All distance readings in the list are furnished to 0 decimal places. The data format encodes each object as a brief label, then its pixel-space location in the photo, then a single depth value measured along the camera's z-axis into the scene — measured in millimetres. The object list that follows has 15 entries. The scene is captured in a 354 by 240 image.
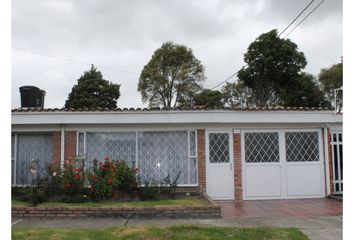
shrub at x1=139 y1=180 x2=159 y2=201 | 9528
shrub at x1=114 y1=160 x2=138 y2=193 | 9602
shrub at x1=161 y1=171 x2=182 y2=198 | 10031
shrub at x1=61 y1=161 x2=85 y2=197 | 9344
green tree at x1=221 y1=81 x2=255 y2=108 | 43128
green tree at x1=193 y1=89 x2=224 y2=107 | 38531
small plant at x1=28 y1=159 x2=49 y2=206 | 9016
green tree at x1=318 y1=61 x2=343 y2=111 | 35688
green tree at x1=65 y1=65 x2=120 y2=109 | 35938
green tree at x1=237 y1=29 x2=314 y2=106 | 30516
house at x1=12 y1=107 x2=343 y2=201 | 10688
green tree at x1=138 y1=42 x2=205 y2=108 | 37875
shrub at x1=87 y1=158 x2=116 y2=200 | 9219
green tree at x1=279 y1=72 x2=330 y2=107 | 31669
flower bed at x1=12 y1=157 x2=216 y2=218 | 8234
